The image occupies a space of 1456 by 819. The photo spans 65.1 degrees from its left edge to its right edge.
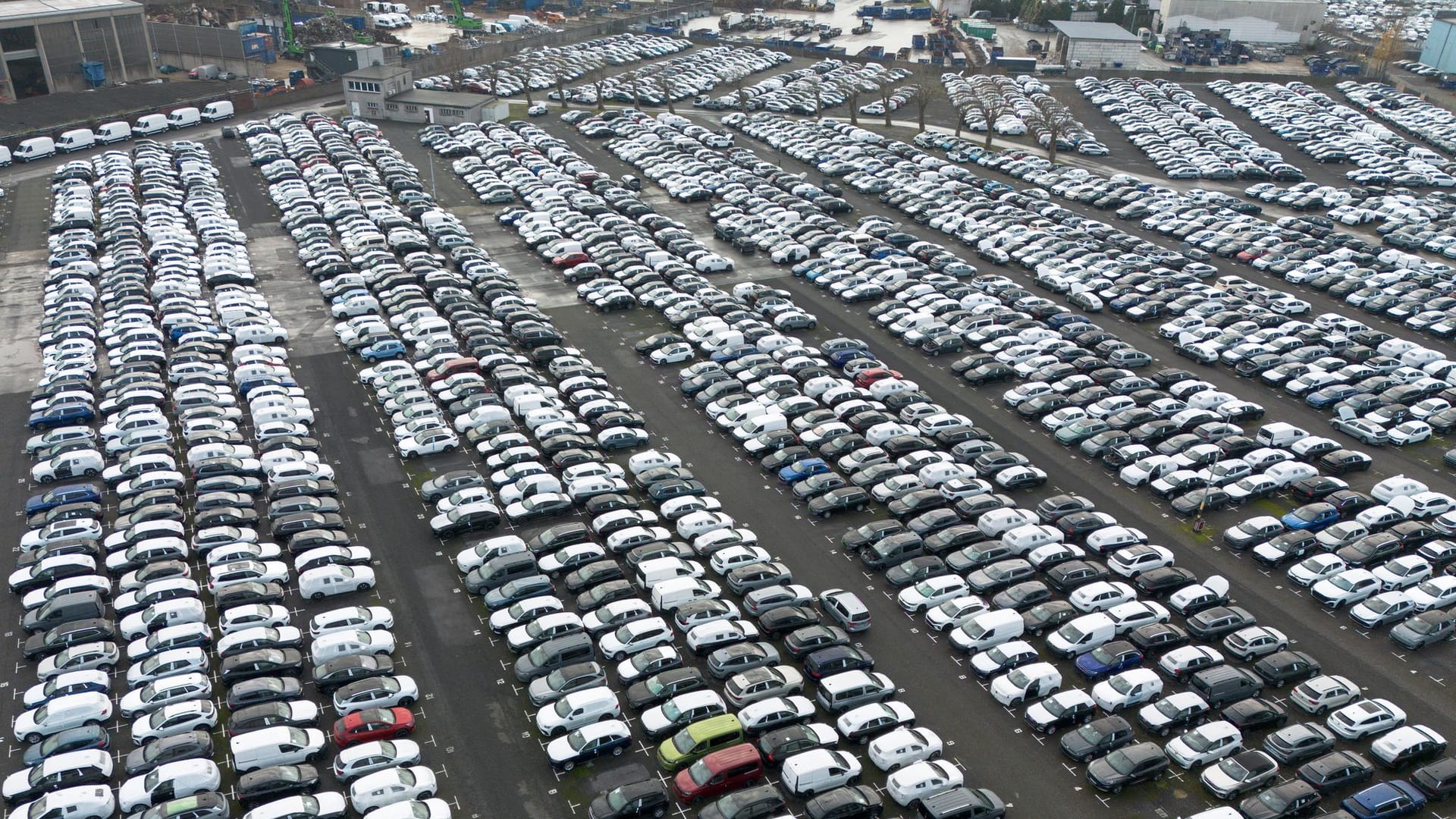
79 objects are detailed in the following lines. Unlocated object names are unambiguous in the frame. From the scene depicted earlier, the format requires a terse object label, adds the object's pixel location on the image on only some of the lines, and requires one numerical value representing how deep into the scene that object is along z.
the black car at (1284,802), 36.59
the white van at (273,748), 37.62
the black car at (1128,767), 37.81
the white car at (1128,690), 41.28
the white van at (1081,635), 44.12
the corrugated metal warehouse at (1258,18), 177.62
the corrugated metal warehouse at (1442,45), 154.62
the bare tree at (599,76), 133.00
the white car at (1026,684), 41.69
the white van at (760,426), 59.75
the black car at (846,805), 36.06
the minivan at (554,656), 42.28
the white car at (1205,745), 38.88
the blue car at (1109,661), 42.97
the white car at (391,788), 36.22
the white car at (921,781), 37.06
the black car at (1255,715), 40.44
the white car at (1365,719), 40.28
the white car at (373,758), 37.34
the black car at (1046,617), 45.56
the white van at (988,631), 44.41
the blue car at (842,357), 68.69
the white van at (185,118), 115.81
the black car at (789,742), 38.50
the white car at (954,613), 45.75
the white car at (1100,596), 46.53
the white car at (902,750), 38.69
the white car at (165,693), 39.94
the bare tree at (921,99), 122.06
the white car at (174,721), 38.72
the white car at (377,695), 40.09
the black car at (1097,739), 39.09
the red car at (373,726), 38.78
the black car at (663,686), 40.84
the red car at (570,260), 83.00
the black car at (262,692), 40.31
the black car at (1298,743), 39.09
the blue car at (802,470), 55.94
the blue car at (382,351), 67.31
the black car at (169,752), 37.31
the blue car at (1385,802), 36.56
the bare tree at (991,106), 117.31
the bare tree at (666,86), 132.12
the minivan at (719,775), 36.94
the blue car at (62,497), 51.78
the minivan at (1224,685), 41.62
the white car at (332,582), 46.66
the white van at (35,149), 103.88
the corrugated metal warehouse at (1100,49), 159.25
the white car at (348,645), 42.78
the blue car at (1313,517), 52.81
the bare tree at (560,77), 131.38
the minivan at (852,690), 41.09
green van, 38.09
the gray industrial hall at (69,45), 122.25
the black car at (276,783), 36.34
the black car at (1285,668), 42.88
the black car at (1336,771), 37.75
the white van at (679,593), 46.25
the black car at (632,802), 35.91
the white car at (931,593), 47.06
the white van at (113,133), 109.94
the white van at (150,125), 113.00
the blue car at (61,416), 58.81
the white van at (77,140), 106.56
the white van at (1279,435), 60.06
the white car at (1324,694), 41.47
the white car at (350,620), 43.97
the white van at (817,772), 37.25
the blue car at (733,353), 68.62
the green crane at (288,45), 153.61
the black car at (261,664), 41.59
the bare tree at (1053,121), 111.62
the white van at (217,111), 118.19
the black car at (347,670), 41.38
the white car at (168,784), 36.12
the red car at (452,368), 64.75
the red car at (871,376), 65.69
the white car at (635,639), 43.38
